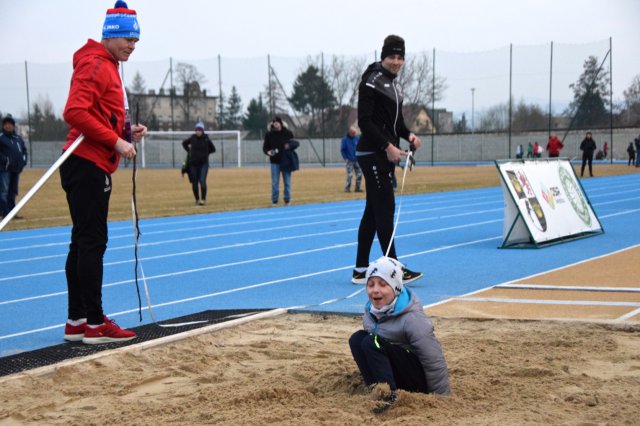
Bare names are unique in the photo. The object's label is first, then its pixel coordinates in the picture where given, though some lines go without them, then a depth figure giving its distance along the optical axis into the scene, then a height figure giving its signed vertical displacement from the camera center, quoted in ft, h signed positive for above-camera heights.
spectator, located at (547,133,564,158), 121.19 -1.53
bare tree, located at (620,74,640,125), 171.32 +5.21
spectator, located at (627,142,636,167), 150.71 -3.40
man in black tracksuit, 26.94 +0.19
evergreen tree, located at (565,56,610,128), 156.87 +6.52
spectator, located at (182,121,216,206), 67.77 -1.25
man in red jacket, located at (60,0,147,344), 19.53 -0.17
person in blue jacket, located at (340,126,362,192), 79.82 -1.19
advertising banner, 38.09 -3.22
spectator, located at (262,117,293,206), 68.13 -0.90
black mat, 18.01 -4.43
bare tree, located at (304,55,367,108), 187.21 +13.26
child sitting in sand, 15.29 -3.56
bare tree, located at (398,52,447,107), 176.76 +10.66
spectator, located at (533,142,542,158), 160.18 -3.04
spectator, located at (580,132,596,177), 105.91 -1.76
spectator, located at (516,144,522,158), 185.16 -3.44
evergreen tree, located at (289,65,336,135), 183.11 +9.14
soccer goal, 196.65 -1.73
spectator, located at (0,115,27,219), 56.34 -1.13
